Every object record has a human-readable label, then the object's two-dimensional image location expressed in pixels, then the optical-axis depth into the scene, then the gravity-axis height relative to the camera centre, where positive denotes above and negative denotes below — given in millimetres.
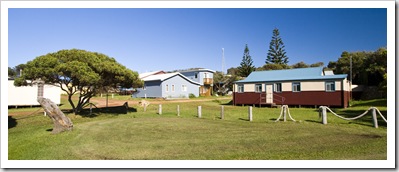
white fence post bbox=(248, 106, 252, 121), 10462 -1129
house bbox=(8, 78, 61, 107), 17125 -592
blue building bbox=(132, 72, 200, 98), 26672 -129
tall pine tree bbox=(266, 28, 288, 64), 35938 +4278
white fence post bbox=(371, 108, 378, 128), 8076 -1063
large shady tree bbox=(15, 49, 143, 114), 11430 +682
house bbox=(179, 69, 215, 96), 34594 +827
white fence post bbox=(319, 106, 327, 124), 9154 -1099
